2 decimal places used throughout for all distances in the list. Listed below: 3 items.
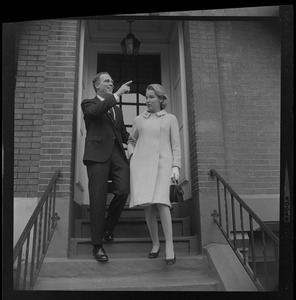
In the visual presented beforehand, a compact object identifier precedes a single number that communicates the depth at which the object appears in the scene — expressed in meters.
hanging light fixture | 5.41
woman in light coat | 4.11
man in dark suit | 4.20
